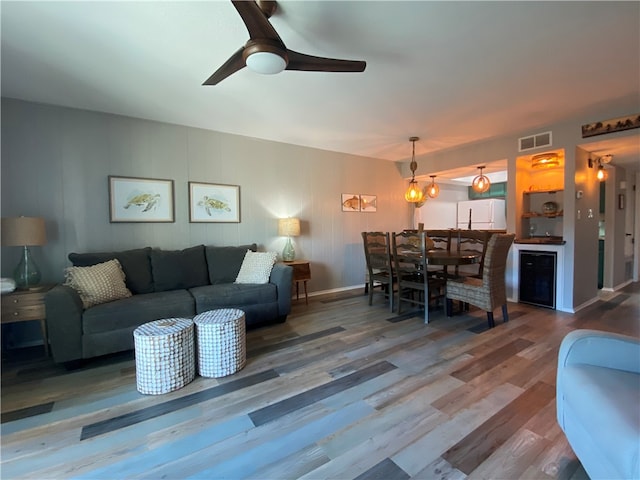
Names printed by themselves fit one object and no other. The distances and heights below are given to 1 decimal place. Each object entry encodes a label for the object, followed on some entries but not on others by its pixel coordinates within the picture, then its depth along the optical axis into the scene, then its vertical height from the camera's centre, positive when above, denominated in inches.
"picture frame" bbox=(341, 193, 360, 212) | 203.6 +20.7
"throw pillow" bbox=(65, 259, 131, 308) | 101.2 -17.8
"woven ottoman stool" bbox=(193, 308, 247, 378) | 86.7 -35.2
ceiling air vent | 151.0 +47.3
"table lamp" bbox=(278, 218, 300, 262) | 166.6 +0.9
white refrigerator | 280.7 +15.0
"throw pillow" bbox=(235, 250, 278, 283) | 134.1 -17.4
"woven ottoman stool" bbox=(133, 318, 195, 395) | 78.0 -35.1
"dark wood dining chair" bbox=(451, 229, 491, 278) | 146.0 -7.1
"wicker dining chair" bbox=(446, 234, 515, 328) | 120.0 -25.8
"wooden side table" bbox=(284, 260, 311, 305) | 161.3 -23.3
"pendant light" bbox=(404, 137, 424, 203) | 170.1 +22.4
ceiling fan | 56.9 +41.9
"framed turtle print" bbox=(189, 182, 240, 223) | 150.3 +16.6
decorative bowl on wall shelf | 166.8 +11.7
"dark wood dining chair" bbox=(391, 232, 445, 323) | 130.5 -21.0
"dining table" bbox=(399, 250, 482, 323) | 128.0 -13.3
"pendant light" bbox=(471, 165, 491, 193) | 181.2 +29.0
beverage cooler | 151.3 -28.2
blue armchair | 37.9 -27.2
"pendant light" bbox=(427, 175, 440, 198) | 190.5 +26.4
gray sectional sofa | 90.0 -25.0
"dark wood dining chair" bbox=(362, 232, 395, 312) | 146.0 -14.9
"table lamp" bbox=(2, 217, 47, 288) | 96.5 -1.0
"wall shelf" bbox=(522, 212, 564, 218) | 160.6 +7.3
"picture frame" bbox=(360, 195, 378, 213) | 213.3 +20.7
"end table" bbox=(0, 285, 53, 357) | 93.2 -23.4
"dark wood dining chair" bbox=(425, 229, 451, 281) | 155.4 -8.5
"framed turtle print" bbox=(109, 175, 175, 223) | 131.0 +16.6
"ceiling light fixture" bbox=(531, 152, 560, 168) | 159.5 +39.3
